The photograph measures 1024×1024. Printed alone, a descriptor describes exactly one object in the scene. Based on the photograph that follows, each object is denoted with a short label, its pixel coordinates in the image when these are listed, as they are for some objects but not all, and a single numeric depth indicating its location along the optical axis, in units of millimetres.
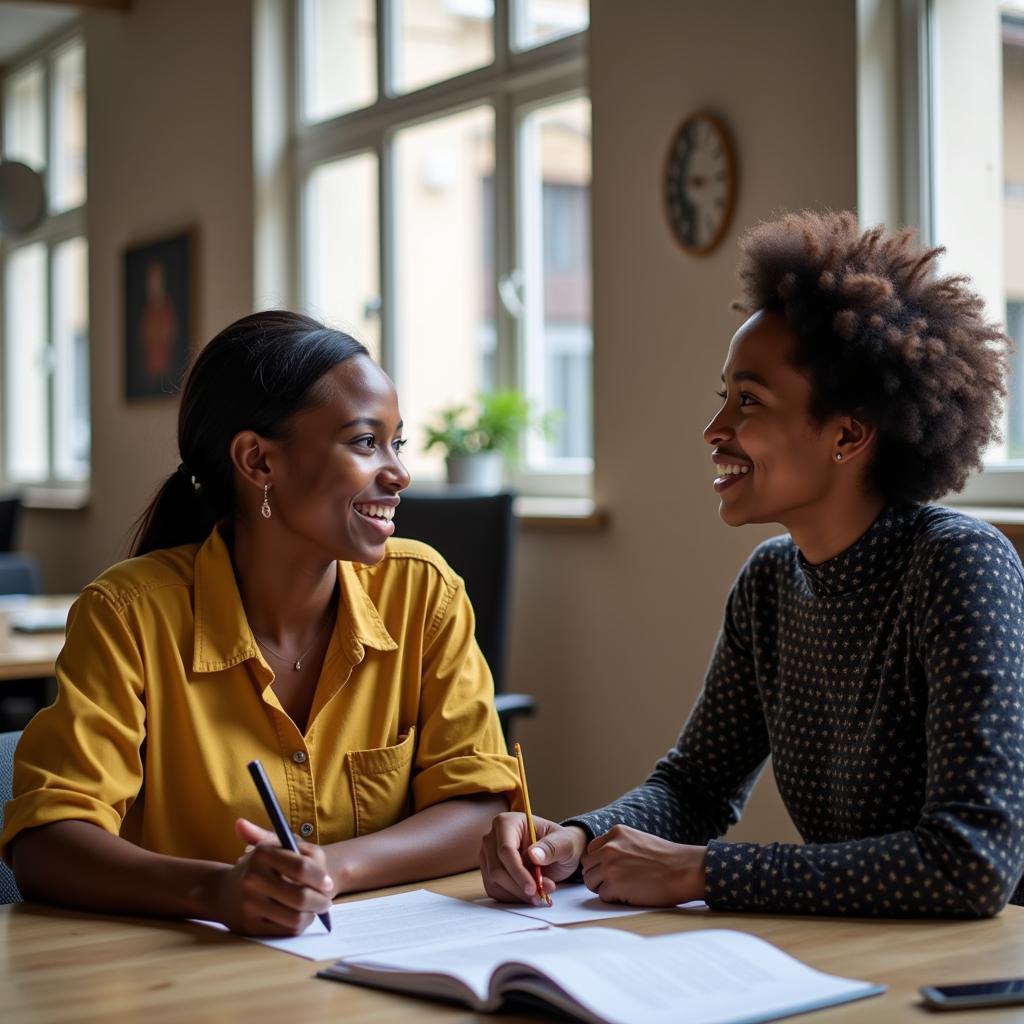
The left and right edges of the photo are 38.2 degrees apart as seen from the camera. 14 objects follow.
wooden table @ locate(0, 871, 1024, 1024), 1094
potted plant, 3908
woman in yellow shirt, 1518
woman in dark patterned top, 1399
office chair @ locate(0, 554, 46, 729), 4500
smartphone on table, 1068
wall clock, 3137
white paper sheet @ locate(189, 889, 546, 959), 1276
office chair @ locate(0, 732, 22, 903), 1614
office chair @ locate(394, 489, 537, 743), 3070
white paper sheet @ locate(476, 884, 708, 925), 1382
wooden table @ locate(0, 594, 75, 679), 2889
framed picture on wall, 5641
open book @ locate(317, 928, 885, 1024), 1038
